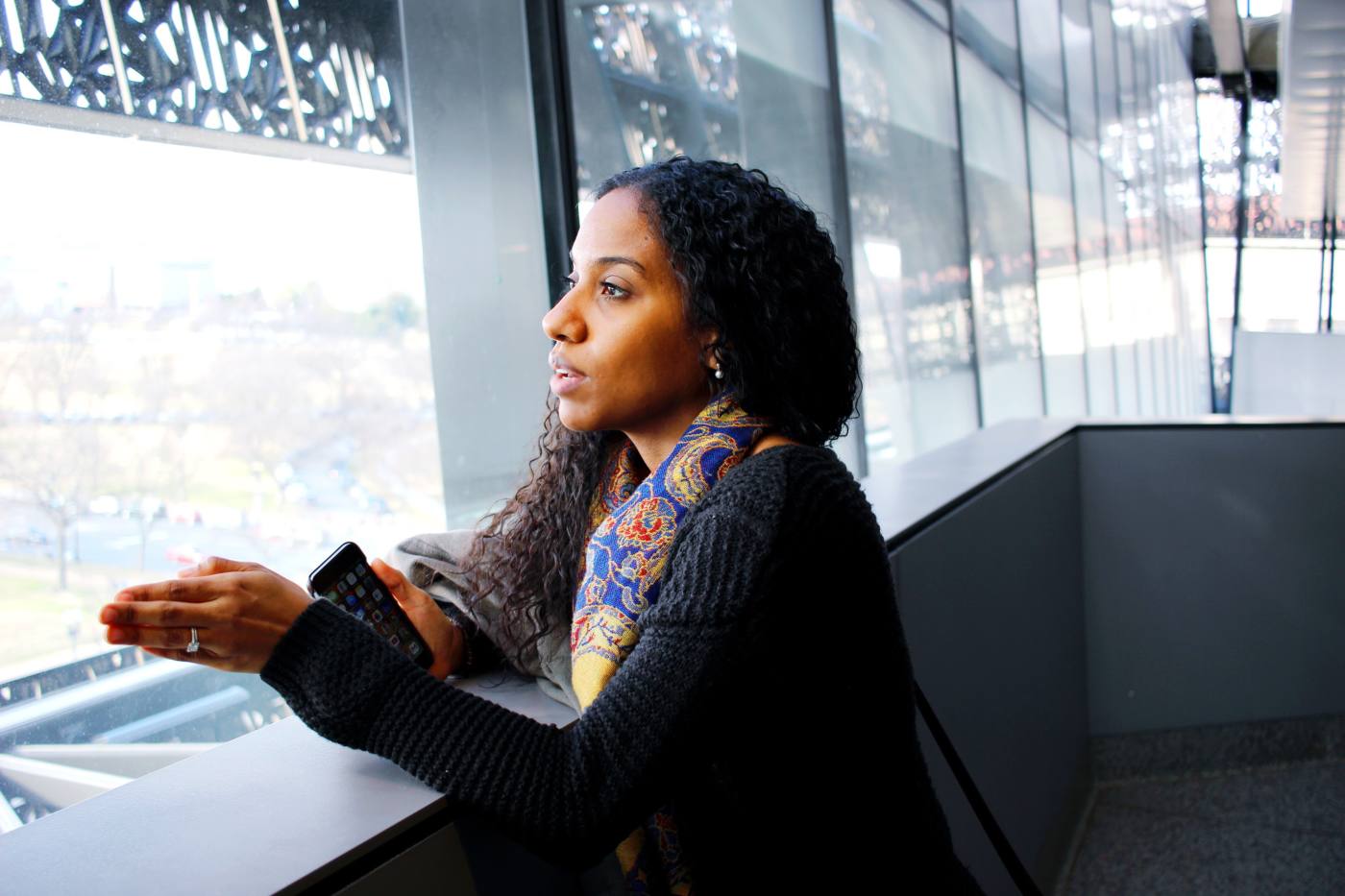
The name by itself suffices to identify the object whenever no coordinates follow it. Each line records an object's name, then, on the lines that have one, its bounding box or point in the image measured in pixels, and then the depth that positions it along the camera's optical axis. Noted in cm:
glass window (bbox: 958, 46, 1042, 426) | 650
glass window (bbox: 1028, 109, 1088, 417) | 834
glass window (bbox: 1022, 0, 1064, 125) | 800
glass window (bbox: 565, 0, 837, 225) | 266
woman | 88
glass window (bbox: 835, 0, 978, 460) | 456
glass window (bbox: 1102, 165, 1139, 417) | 1111
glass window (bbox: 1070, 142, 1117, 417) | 977
